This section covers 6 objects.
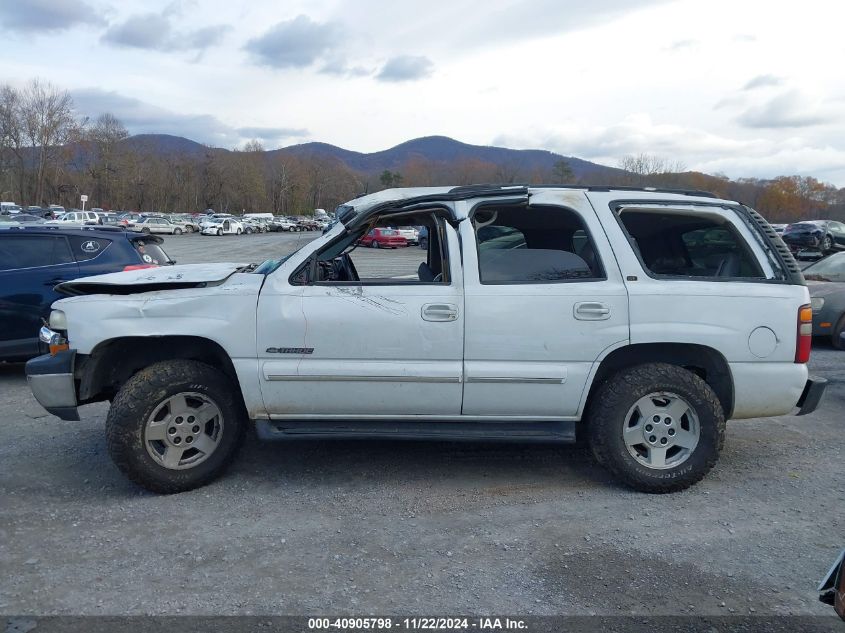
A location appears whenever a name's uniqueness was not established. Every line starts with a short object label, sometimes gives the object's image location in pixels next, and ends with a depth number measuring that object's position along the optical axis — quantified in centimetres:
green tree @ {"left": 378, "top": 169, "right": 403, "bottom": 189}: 6279
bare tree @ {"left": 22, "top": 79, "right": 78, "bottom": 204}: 8658
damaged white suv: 430
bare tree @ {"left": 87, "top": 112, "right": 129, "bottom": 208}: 9706
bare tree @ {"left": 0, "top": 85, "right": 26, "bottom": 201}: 8469
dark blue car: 738
